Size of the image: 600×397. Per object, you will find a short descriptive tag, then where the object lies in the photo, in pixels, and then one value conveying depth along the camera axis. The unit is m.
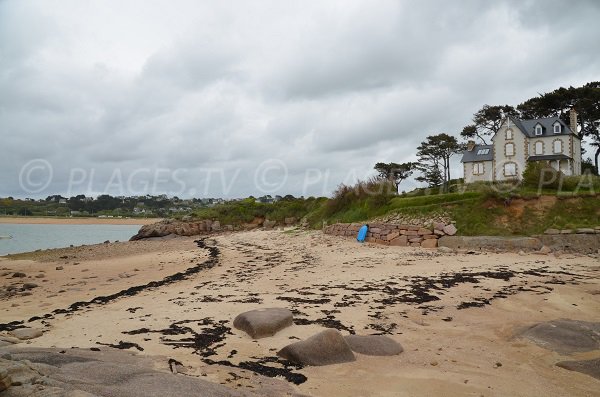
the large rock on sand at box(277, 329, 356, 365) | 4.03
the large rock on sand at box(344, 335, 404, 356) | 4.36
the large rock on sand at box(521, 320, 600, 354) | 4.50
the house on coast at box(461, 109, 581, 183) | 35.88
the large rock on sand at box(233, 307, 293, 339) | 4.88
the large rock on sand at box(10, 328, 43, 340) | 4.95
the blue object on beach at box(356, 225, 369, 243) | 16.45
